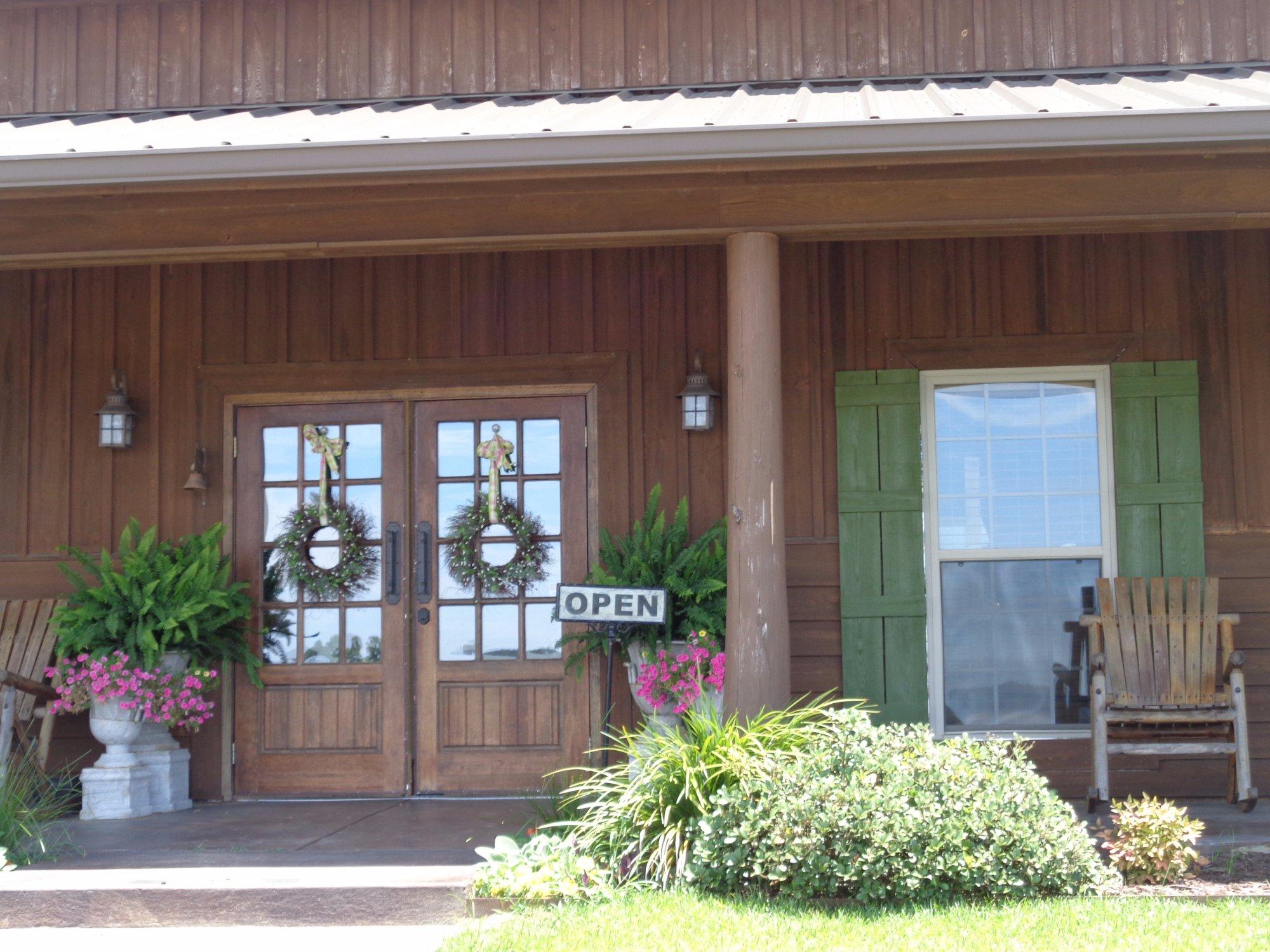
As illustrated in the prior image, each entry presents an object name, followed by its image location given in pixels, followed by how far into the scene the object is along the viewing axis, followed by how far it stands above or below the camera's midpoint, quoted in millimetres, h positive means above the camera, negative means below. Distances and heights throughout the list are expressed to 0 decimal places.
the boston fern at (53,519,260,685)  5949 -219
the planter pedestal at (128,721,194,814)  6051 -917
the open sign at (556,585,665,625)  5578 -222
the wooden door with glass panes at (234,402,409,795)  6336 -342
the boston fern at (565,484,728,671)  5809 -91
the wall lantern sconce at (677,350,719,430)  6148 +645
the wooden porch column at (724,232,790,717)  4789 +209
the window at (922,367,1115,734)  6133 -16
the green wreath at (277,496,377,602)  6398 -6
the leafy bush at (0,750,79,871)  4828 -972
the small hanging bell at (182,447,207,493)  6363 +355
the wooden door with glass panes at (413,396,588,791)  6273 -315
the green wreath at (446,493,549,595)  6328 -7
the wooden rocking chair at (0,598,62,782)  6027 -404
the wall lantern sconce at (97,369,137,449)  6422 +623
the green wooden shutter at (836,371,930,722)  6070 +13
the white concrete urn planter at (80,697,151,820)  5836 -912
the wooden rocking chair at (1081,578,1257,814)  5488 -549
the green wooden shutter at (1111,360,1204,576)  5988 +299
